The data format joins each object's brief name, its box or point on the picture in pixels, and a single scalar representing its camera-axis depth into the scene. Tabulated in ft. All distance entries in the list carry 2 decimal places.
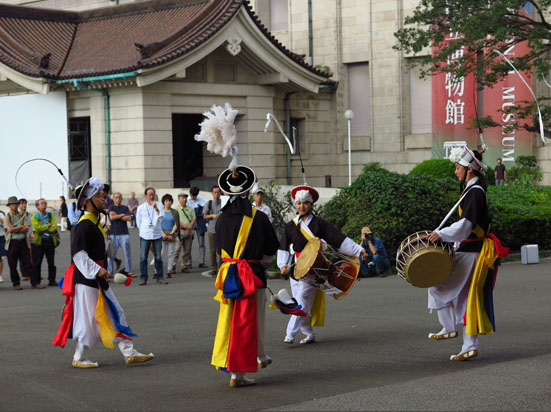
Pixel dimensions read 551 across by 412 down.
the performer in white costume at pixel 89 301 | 28.66
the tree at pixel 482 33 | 74.54
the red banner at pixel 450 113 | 106.63
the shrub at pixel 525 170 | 100.28
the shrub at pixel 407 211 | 57.41
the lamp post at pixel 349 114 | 104.22
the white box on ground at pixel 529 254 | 59.88
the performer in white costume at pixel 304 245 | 32.55
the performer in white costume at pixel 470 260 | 28.63
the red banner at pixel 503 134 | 102.27
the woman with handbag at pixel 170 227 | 58.49
